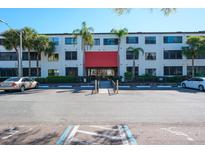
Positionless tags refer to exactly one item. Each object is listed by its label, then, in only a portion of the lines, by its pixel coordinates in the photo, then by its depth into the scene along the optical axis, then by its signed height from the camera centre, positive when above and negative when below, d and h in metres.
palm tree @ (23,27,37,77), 21.47 +5.75
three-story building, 23.49 +3.22
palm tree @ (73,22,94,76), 21.11 +6.16
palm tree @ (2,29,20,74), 21.40 +5.36
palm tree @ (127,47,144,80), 22.21 +3.69
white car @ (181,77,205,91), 14.48 -0.91
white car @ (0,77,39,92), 13.11 -0.71
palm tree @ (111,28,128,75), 22.36 +6.64
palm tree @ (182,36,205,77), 21.12 +4.02
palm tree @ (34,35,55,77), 21.83 +4.79
